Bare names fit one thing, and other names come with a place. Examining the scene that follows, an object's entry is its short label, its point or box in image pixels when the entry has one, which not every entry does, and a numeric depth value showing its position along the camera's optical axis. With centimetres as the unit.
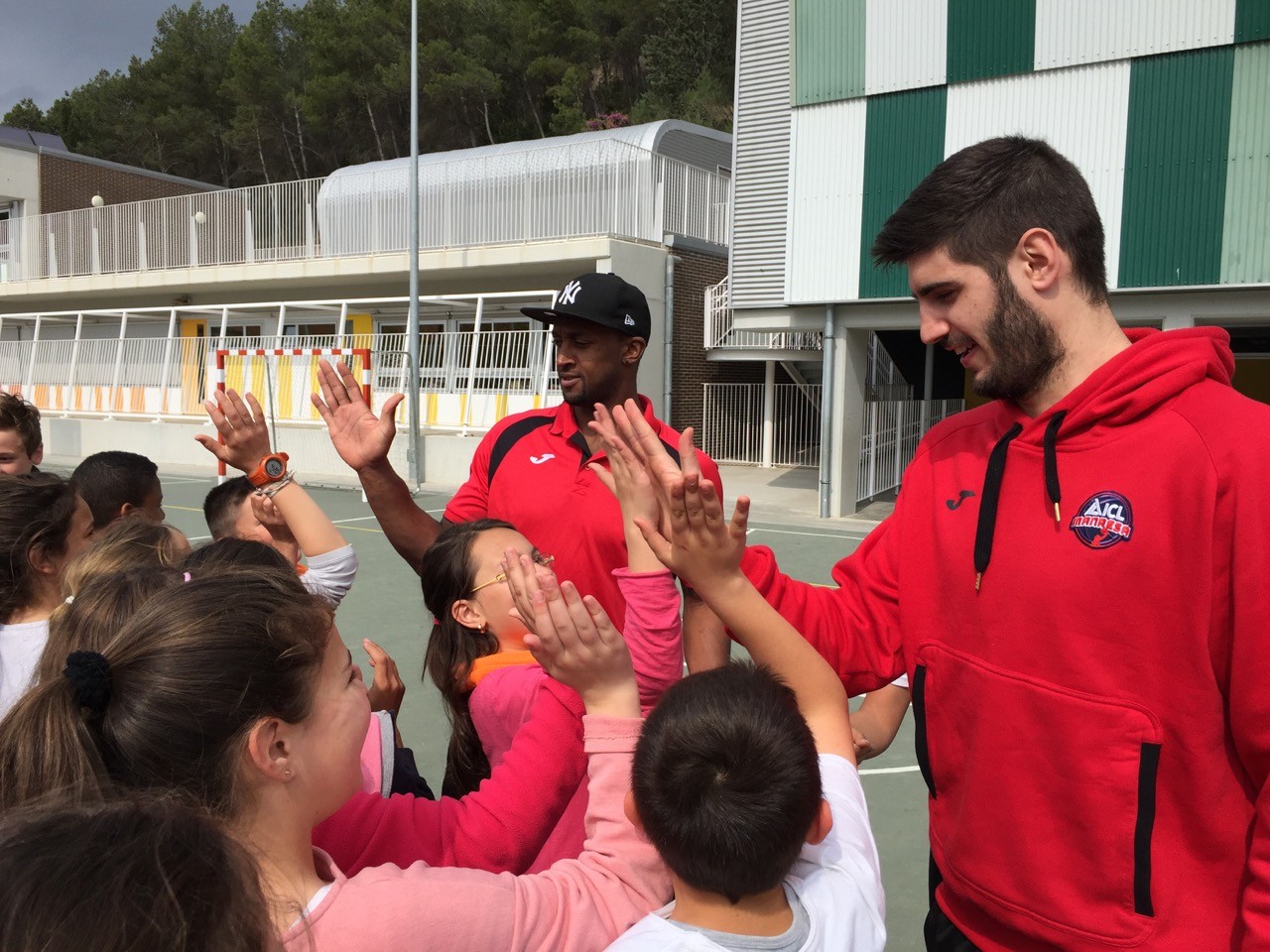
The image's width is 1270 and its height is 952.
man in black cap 285
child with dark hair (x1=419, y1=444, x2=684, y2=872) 206
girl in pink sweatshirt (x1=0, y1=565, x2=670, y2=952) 135
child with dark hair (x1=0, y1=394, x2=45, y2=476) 442
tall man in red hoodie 148
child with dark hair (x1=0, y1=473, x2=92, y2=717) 260
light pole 1641
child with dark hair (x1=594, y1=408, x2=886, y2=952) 142
